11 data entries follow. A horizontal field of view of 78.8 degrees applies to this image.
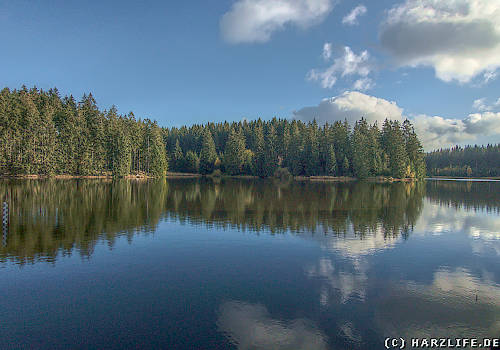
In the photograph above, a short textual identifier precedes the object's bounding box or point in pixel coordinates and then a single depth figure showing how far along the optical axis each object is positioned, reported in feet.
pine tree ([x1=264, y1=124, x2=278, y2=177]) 526.98
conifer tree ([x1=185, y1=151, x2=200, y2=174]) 562.25
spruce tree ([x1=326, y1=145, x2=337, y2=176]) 460.96
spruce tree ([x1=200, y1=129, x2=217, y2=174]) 552.00
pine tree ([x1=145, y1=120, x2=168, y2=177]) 418.10
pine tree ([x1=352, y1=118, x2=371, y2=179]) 447.83
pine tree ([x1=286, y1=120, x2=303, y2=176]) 507.30
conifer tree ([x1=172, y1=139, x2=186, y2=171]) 580.71
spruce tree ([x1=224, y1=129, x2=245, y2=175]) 539.70
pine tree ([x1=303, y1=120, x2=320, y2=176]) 488.02
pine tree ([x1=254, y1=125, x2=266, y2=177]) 533.96
